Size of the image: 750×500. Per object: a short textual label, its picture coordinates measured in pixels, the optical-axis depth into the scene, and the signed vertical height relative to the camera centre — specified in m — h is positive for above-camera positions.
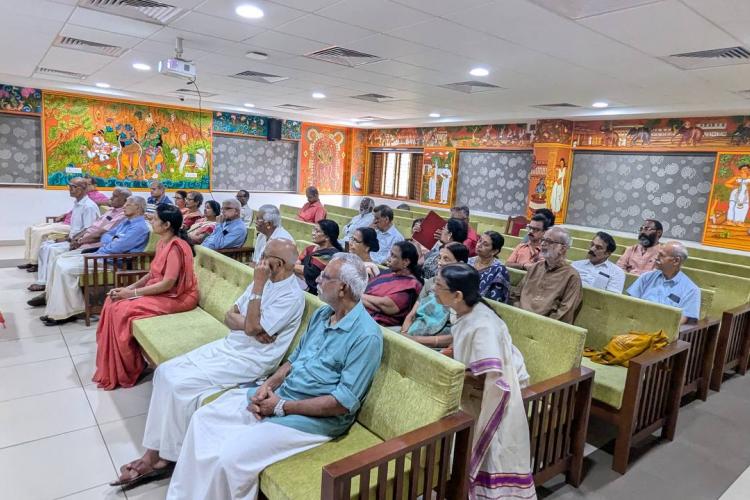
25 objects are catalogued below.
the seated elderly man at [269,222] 4.08 -0.39
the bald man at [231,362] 2.27 -0.96
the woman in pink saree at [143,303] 3.25 -0.95
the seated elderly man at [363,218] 6.44 -0.49
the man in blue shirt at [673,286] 3.41 -0.59
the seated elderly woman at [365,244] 3.32 -0.42
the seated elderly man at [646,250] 4.73 -0.47
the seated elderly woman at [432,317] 2.60 -0.73
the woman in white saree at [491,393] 1.93 -0.80
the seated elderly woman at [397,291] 2.95 -0.65
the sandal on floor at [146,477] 2.26 -1.48
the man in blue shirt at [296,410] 1.79 -0.95
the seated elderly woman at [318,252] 3.65 -0.58
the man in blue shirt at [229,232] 5.14 -0.63
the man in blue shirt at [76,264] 4.29 -0.92
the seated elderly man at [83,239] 4.94 -0.80
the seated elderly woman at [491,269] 3.12 -0.52
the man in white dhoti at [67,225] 5.34 -0.79
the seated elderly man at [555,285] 3.04 -0.57
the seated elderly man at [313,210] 7.19 -0.46
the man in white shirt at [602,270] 3.79 -0.55
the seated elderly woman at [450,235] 3.80 -0.37
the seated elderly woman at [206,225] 5.52 -0.63
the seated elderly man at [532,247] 4.42 -0.49
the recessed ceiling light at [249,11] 3.29 +1.13
